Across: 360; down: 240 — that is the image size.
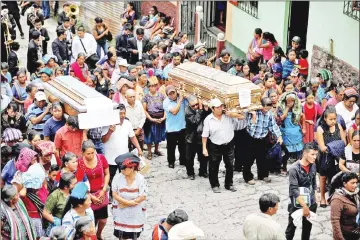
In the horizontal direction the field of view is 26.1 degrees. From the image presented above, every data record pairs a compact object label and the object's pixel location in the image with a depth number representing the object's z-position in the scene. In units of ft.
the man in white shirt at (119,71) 44.27
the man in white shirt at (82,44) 50.70
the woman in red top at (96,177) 29.78
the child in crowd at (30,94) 39.19
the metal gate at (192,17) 64.49
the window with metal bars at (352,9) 47.73
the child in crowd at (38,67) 44.55
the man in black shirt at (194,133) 36.63
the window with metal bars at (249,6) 57.93
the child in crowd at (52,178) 29.48
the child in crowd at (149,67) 44.21
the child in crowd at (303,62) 48.31
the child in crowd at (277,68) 47.42
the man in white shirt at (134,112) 36.99
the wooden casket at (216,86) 35.32
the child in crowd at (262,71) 43.78
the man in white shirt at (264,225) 25.38
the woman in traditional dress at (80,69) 45.09
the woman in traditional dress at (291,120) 37.86
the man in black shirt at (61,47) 51.08
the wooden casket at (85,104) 32.99
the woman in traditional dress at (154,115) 39.27
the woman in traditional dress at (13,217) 26.05
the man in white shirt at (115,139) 33.73
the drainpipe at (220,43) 56.75
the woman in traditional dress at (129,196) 28.86
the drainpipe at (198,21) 59.33
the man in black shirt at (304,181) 29.68
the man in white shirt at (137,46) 52.37
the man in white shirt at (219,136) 35.01
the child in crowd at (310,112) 39.09
